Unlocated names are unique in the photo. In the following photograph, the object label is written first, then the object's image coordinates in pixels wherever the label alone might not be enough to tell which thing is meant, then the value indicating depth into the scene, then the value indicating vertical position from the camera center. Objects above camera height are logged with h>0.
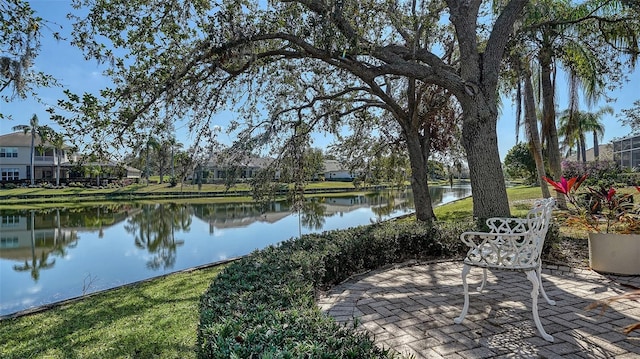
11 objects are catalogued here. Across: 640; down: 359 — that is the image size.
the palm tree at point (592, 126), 28.72 +4.74
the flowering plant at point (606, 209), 4.19 -0.38
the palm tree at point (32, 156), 31.52 +3.17
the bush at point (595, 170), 15.44 +0.37
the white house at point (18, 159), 34.69 +3.01
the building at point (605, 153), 29.42 +2.86
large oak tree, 5.07 +1.88
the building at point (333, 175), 52.62 +1.17
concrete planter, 4.04 -0.85
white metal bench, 2.63 -0.59
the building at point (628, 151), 21.34 +1.57
